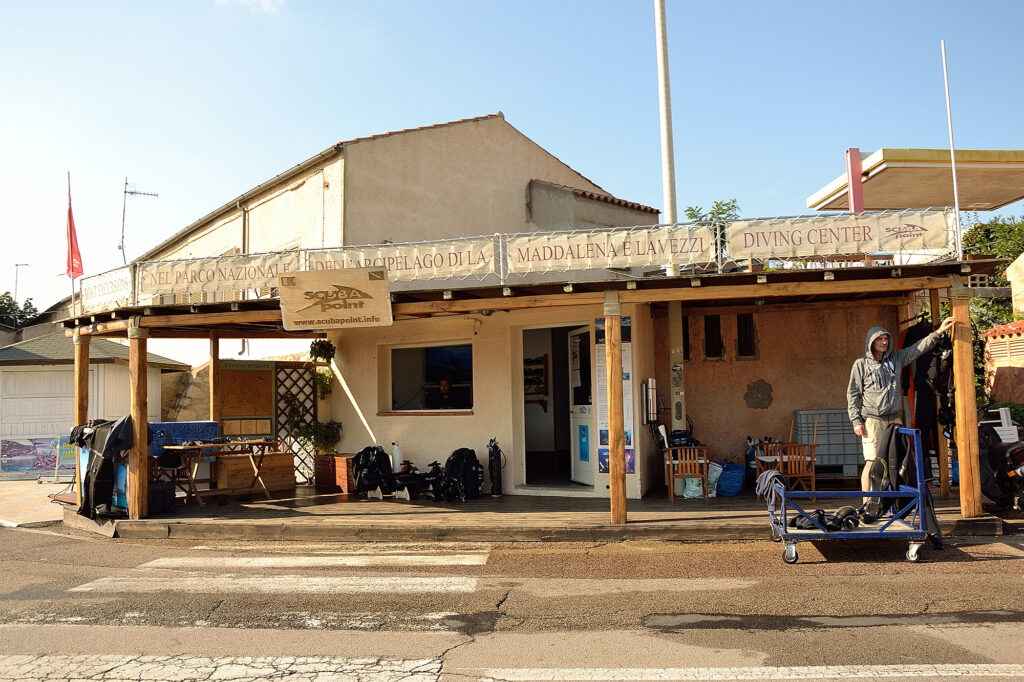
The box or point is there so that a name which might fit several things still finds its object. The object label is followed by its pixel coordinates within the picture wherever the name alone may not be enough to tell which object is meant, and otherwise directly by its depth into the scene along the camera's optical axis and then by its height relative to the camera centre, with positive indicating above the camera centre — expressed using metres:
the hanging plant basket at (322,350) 13.23 +0.89
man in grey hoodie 7.97 +0.00
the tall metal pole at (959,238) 8.01 +1.55
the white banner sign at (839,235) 8.09 +1.65
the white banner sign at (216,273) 9.98 +1.76
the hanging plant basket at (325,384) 13.56 +0.30
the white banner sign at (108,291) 10.55 +1.67
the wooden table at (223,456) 11.50 -0.85
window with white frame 12.49 +0.33
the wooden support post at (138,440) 10.33 -0.46
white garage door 17.17 +0.15
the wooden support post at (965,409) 8.34 -0.29
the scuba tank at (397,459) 12.26 -0.97
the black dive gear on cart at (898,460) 7.72 -0.77
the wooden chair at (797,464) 10.25 -1.04
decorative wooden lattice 13.55 +0.20
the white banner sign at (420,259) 9.25 +1.76
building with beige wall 13.06 +3.90
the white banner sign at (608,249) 8.60 +1.67
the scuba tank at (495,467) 11.64 -1.09
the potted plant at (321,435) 13.30 -0.59
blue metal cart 7.11 -1.35
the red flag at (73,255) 14.51 +2.96
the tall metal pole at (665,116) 12.24 +4.55
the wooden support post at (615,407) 8.87 -0.17
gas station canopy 13.68 +3.98
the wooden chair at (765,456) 10.59 -0.94
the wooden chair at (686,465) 10.36 -1.02
